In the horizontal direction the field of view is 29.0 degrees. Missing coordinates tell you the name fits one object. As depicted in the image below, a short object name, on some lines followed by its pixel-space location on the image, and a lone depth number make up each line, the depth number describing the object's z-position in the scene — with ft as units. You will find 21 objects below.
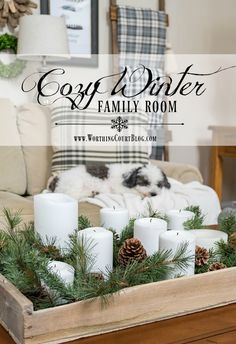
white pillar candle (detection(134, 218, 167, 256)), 3.31
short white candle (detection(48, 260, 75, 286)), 2.77
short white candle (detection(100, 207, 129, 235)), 3.69
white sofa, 7.91
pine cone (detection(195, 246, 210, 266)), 3.28
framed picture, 9.75
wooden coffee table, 2.64
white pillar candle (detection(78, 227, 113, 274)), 3.01
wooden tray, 2.54
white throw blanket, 6.79
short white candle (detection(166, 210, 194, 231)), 3.83
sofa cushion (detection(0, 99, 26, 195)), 7.84
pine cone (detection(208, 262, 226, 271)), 3.25
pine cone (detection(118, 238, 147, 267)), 3.11
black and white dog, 7.21
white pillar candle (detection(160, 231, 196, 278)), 3.06
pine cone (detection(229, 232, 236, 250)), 3.55
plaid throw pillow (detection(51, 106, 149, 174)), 7.91
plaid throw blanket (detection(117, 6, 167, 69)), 10.25
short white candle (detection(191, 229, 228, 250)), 3.55
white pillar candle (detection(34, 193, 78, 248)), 3.28
